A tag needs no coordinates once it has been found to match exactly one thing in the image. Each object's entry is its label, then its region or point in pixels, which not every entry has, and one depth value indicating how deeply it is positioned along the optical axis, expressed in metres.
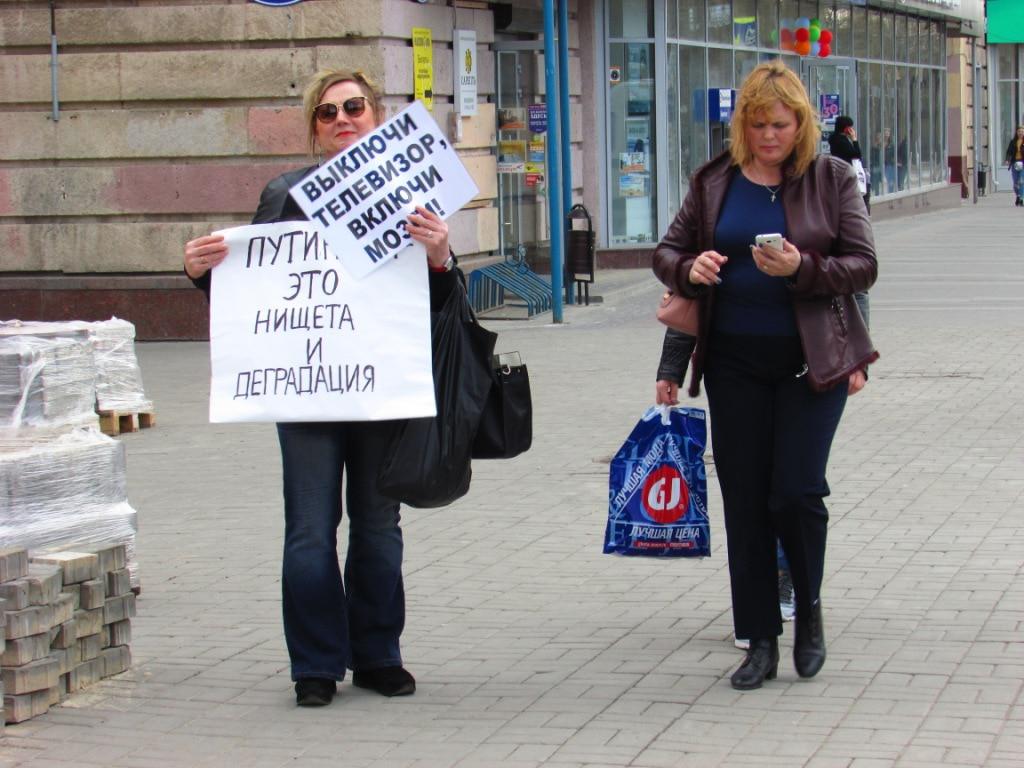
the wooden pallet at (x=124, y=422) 11.03
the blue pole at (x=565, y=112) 17.41
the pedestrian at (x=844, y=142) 22.52
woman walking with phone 5.09
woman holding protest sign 5.11
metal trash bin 17.94
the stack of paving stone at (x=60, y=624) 5.07
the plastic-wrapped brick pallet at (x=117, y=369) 10.99
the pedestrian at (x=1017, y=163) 39.31
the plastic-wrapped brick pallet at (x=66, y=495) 6.11
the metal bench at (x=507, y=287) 17.36
